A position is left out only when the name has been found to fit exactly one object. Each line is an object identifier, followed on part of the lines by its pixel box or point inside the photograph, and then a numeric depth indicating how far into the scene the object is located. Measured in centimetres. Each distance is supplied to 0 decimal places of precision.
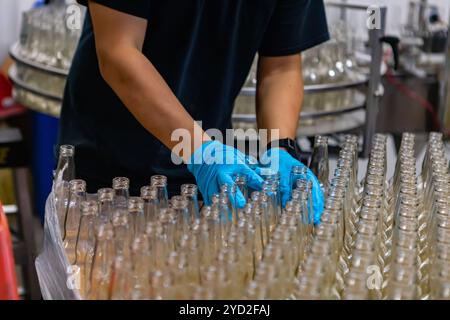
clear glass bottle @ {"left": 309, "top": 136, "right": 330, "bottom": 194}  158
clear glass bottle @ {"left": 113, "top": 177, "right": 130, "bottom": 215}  123
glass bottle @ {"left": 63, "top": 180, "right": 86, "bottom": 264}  125
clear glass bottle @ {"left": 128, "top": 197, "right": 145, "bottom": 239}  113
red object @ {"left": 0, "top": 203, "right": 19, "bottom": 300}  112
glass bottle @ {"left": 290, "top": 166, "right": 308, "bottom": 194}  132
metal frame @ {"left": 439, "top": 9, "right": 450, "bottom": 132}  247
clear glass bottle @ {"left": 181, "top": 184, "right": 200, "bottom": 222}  121
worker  144
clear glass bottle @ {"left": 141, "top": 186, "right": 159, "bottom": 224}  120
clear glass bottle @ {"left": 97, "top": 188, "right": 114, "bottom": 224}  120
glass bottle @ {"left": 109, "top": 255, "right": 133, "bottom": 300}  98
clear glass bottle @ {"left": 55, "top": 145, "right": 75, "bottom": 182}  144
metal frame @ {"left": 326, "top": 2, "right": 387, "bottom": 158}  233
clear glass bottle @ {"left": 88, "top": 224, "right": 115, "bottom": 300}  104
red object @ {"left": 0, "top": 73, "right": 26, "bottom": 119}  340
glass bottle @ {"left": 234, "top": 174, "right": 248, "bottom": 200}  131
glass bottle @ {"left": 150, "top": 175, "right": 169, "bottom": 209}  126
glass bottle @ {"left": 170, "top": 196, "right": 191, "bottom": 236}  113
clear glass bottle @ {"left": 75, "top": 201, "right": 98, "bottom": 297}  114
